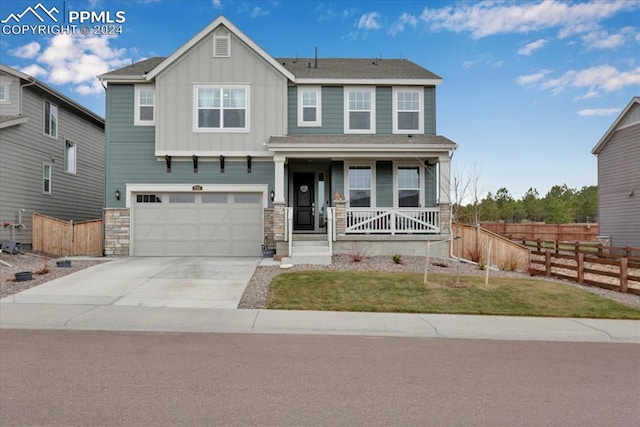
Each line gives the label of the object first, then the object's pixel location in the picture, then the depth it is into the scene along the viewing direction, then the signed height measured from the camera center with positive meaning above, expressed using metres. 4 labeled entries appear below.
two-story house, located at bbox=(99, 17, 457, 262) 15.64 +3.06
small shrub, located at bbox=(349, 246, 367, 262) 13.17 -1.25
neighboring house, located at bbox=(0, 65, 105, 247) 16.41 +2.86
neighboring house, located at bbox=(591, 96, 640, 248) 18.91 +1.97
